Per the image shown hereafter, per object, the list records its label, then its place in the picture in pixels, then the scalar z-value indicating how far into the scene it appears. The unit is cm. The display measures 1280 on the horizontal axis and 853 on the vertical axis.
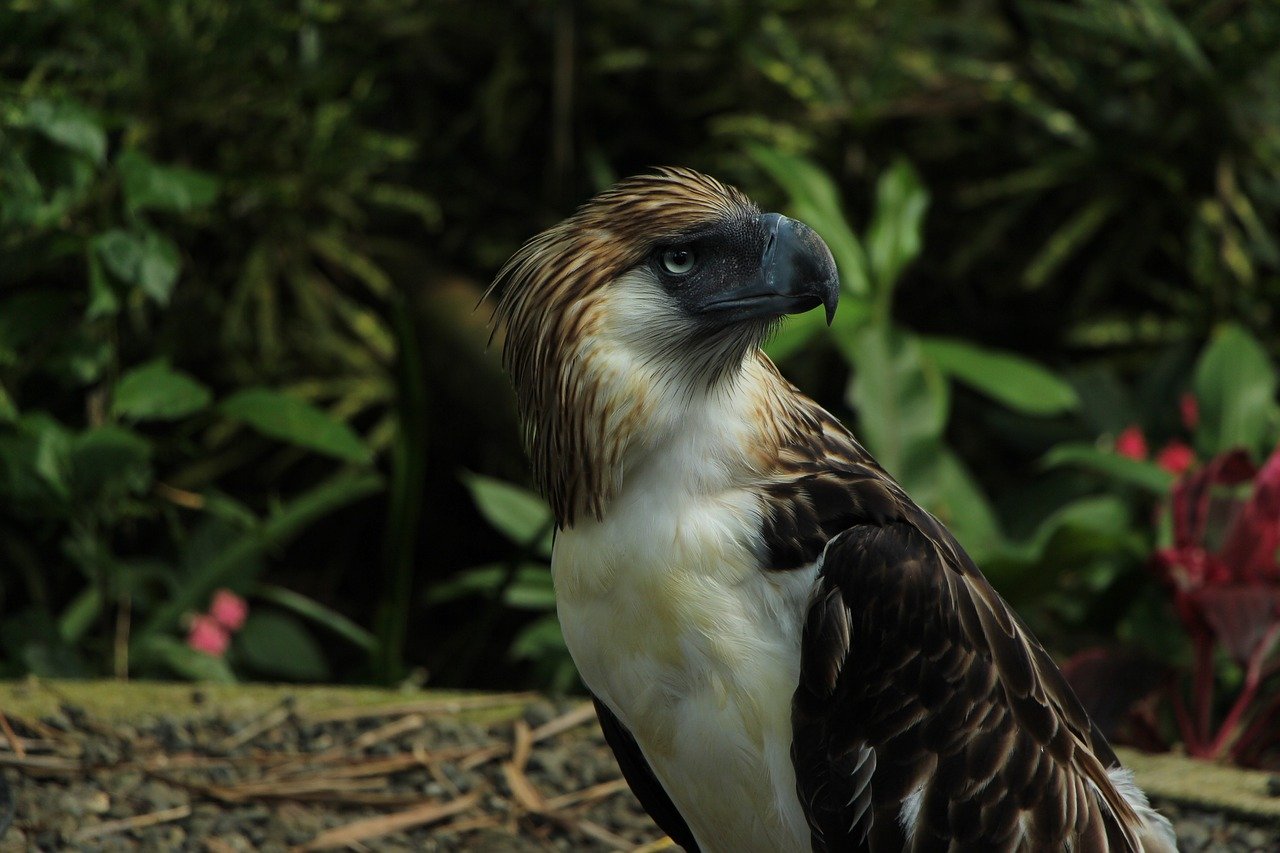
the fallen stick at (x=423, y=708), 734
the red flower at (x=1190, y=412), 941
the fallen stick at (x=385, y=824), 623
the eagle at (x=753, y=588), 459
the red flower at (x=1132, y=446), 899
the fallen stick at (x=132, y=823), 603
